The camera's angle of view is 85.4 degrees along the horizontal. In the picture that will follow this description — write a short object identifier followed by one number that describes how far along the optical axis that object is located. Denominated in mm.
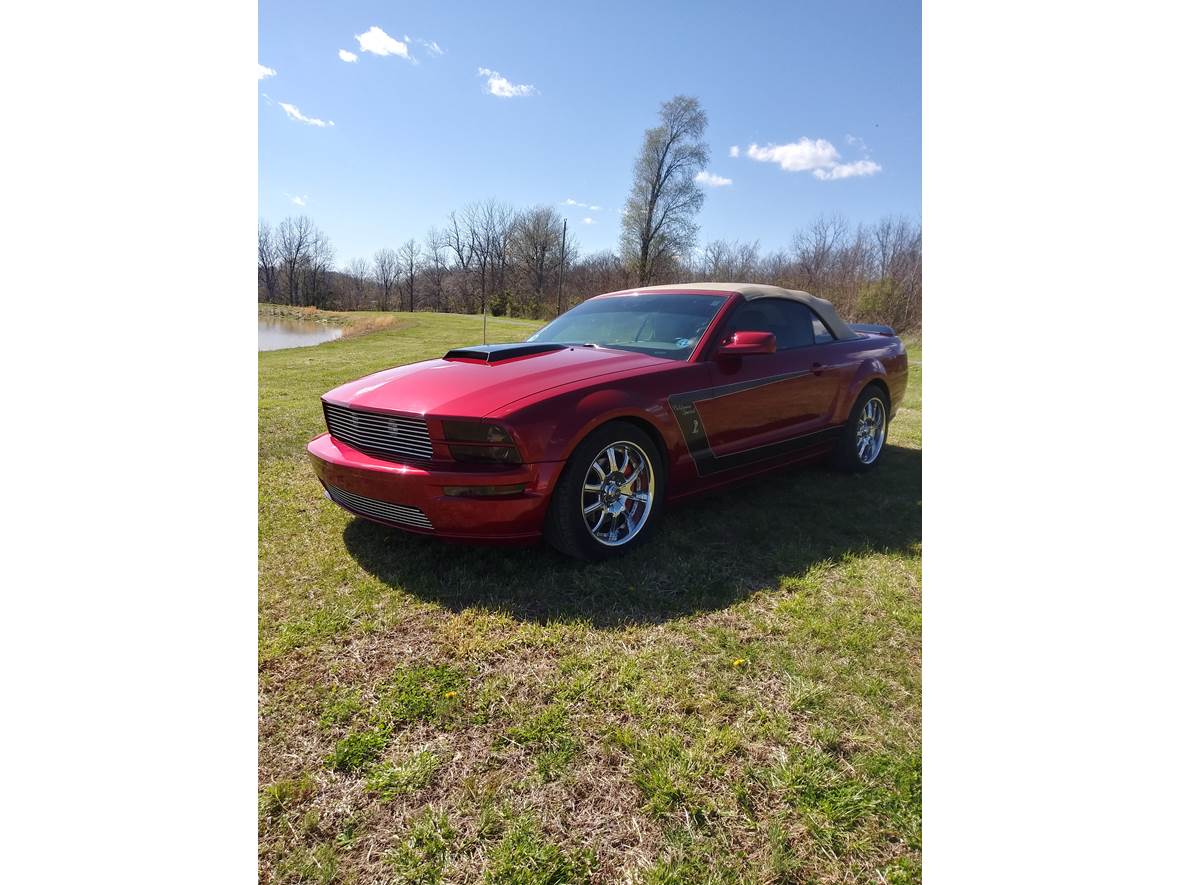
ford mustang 2785
